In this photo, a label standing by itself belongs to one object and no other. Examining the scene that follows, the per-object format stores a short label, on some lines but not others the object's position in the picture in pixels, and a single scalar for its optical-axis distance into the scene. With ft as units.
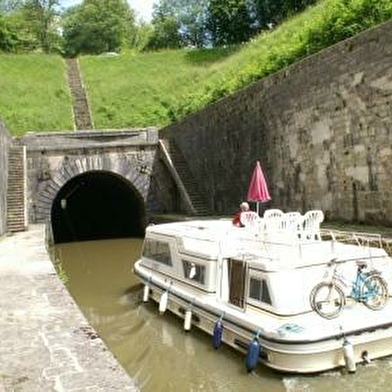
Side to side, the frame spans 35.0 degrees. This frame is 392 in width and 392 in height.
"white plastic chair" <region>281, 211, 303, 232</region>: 30.83
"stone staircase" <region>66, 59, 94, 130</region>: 108.99
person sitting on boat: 35.47
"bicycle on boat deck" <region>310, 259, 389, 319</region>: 23.76
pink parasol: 40.96
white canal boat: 22.76
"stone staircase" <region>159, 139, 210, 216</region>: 70.32
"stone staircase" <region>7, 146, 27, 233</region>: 63.30
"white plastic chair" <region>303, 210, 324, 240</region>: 29.92
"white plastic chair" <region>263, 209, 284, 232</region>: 30.89
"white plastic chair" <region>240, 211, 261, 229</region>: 33.42
